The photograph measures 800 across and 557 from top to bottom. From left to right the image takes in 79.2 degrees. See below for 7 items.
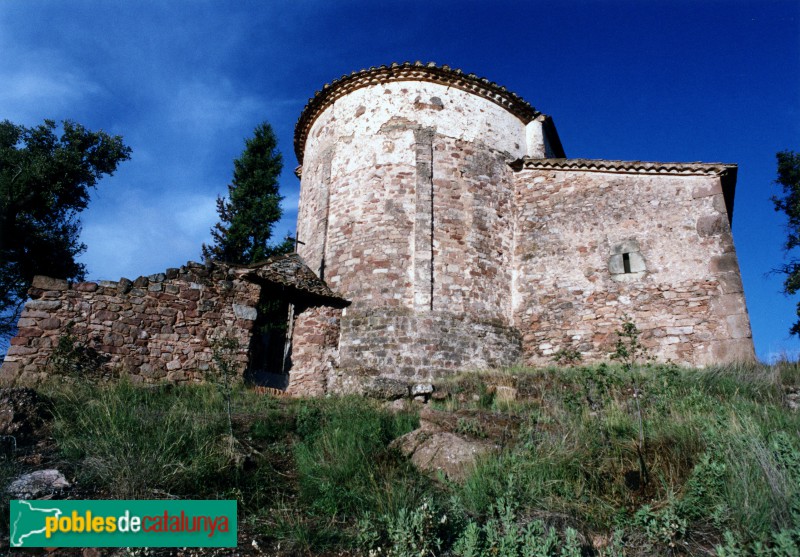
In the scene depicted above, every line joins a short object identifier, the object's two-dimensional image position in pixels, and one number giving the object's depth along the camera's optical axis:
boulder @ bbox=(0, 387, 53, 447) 5.40
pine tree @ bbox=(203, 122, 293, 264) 18.17
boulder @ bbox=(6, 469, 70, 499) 4.09
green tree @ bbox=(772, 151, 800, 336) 18.19
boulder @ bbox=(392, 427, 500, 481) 5.23
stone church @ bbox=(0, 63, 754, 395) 10.27
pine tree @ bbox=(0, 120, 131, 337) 15.57
